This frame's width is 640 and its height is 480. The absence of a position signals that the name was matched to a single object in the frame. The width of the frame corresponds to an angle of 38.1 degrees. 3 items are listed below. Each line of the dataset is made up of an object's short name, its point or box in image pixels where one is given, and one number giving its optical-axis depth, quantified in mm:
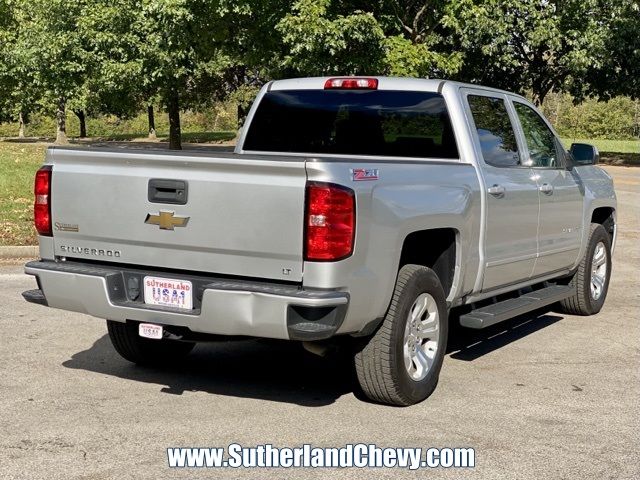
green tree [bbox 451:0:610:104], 30469
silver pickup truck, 4785
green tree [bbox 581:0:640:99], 31922
